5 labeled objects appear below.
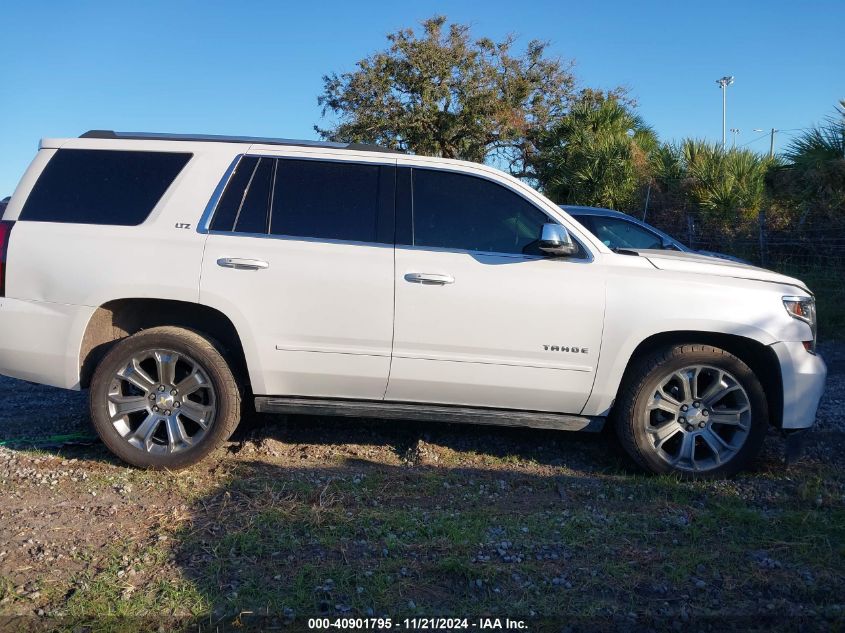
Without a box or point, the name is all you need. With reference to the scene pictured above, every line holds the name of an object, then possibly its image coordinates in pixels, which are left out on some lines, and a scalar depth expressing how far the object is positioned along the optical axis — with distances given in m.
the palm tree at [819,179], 12.03
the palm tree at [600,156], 16.11
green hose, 5.15
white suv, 4.61
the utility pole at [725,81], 42.02
